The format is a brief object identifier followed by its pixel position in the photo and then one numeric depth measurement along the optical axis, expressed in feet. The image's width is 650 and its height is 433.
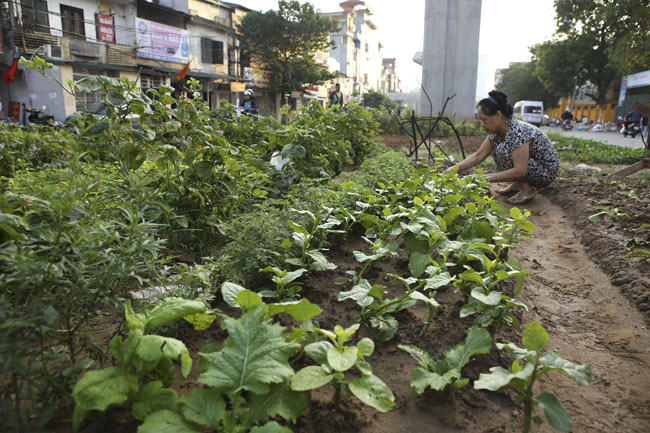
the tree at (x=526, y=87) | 168.06
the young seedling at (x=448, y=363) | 4.42
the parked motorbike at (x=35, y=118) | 38.93
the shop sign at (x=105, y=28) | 67.05
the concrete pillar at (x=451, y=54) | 58.95
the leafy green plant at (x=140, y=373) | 3.45
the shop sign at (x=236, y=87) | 97.63
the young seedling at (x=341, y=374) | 3.92
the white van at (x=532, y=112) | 99.98
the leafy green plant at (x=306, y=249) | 6.66
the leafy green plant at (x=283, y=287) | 5.65
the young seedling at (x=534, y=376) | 3.92
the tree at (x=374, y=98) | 157.07
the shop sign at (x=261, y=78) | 108.31
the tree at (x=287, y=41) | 101.71
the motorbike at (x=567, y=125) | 88.84
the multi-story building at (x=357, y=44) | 180.14
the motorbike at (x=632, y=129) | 54.60
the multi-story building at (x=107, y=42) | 58.65
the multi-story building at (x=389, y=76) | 290.76
